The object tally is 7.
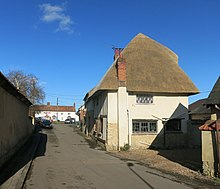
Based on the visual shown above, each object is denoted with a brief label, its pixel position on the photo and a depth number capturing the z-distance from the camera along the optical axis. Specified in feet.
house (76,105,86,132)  95.40
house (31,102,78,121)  211.69
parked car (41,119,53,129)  102.93
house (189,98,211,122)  85.72
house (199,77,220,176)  27.93
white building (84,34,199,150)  54.12
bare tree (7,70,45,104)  127.73
